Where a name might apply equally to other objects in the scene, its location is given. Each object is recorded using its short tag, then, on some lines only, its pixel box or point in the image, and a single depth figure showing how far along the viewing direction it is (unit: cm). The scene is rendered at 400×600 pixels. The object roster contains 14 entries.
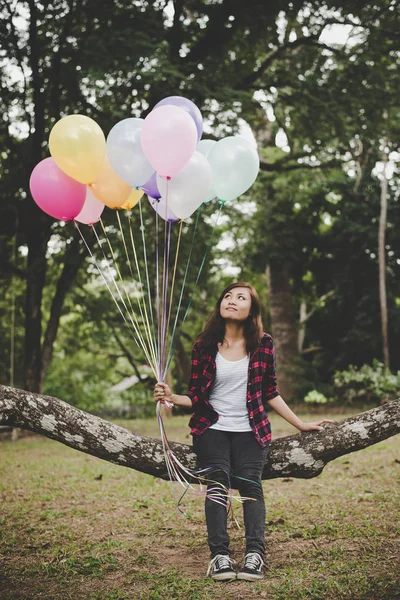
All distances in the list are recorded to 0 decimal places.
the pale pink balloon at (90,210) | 403
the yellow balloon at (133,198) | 396
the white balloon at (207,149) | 388
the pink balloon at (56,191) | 372
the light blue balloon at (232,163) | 370
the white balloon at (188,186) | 353
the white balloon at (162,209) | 388
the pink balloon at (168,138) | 332
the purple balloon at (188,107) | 377
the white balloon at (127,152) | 348
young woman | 306
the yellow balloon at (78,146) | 345
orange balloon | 370
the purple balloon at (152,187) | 376
